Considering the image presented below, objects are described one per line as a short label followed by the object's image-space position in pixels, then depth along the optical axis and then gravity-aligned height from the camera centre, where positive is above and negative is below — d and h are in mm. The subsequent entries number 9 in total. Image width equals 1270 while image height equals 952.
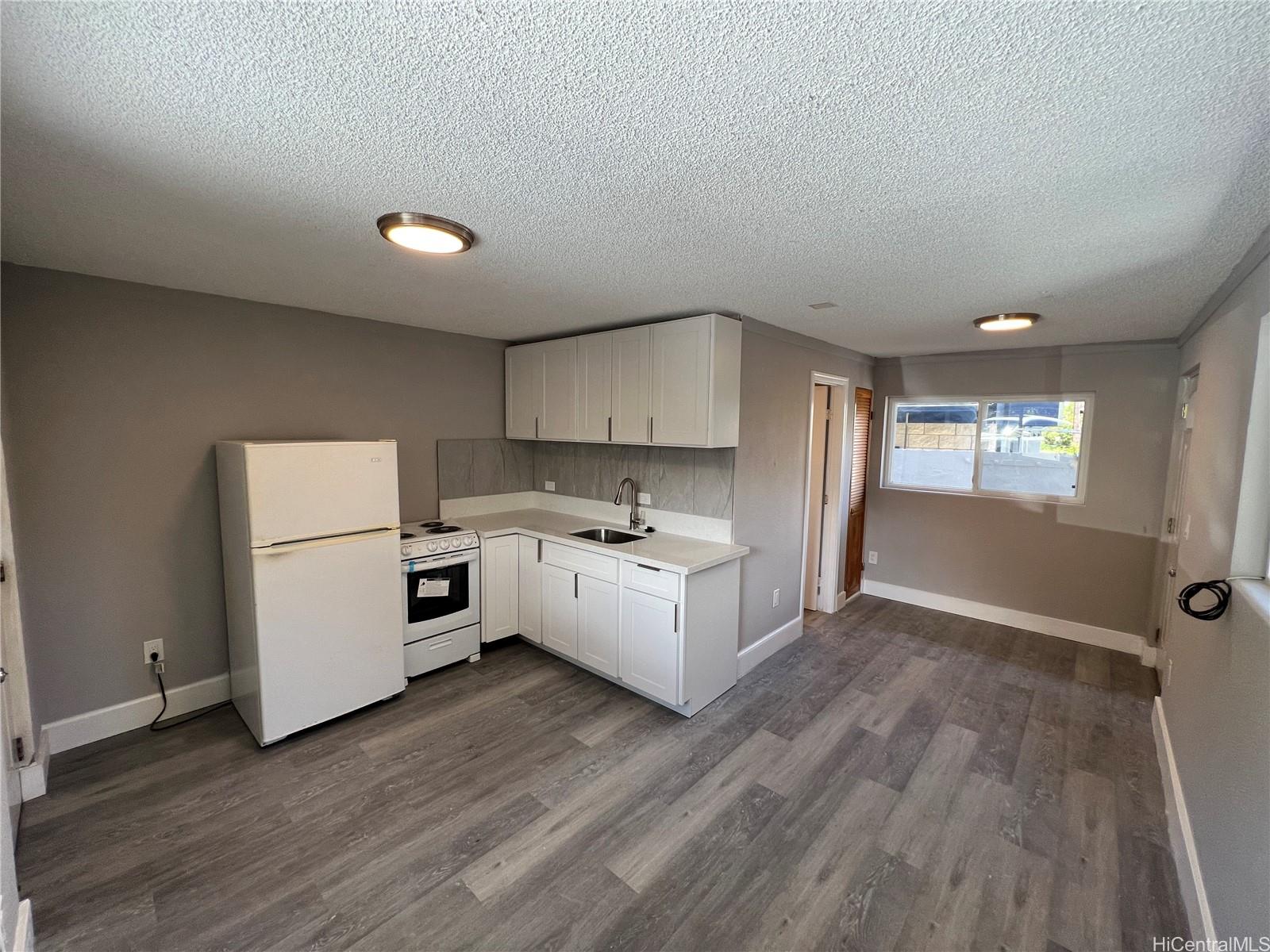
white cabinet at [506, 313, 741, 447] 3047 +344
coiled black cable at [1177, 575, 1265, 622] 1794 -546
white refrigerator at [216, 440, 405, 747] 2514 -774
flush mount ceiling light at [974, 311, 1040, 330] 2963 +714
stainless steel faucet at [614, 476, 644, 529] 3787 -473
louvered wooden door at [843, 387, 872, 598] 4773 -478
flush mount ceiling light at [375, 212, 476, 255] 1746 +717
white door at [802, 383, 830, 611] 4531 -570
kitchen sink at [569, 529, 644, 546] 3762 -754
